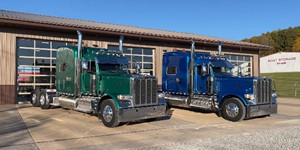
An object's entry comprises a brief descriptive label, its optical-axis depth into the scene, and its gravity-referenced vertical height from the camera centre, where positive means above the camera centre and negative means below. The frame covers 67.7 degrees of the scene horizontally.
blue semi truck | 8.03 -0.38
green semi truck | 6.99 -0.35
